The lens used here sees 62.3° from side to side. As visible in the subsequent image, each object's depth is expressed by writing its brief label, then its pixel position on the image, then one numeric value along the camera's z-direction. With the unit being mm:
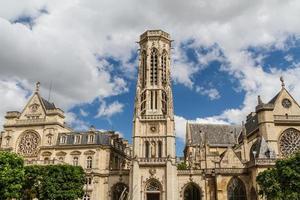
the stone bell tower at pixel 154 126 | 37575
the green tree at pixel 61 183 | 33639
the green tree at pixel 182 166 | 43914
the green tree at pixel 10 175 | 27506
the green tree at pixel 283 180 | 27378
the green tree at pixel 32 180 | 34417
